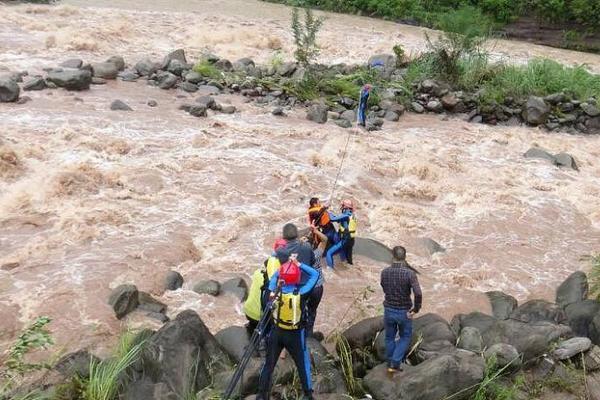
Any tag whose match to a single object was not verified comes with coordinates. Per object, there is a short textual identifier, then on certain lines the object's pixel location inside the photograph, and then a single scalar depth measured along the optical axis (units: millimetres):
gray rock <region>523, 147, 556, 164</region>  14172
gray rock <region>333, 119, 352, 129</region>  15137
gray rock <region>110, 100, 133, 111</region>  14480
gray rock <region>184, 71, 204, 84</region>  17375
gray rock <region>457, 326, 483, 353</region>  6160
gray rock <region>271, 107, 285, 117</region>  15570
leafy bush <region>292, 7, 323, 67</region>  17156
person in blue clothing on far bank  15094
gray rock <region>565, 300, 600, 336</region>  6922
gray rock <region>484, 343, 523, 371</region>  5738
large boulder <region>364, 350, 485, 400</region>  5250
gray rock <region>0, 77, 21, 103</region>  13758
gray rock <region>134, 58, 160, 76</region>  17578
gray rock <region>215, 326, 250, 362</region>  6125
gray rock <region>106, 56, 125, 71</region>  17516
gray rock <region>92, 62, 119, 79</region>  16859
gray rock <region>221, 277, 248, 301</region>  7916
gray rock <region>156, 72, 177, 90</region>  16812
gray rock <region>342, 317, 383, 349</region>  6449
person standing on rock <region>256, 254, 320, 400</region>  4922
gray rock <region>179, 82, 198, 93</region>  16844
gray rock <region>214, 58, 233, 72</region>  18656
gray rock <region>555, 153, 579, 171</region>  13828
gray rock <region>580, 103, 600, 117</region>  16922
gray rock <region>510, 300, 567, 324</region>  7188
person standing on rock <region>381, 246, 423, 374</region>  5801
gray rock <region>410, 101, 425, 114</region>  17266
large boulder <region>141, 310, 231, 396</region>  5297
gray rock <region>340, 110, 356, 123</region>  15672
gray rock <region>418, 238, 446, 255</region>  9828
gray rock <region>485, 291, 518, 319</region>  7906
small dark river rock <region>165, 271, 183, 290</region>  8084
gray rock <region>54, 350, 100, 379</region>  5263
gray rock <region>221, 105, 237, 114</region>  15352
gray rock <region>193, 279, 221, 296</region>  7934
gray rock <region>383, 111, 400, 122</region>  16422
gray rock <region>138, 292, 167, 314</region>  7406
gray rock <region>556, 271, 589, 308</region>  8102
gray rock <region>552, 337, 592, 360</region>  6039
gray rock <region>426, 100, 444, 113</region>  17312
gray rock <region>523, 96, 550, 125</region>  16703
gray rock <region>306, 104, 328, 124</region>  15398
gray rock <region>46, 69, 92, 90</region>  15344
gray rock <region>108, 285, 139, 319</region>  7242
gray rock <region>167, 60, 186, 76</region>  17750
